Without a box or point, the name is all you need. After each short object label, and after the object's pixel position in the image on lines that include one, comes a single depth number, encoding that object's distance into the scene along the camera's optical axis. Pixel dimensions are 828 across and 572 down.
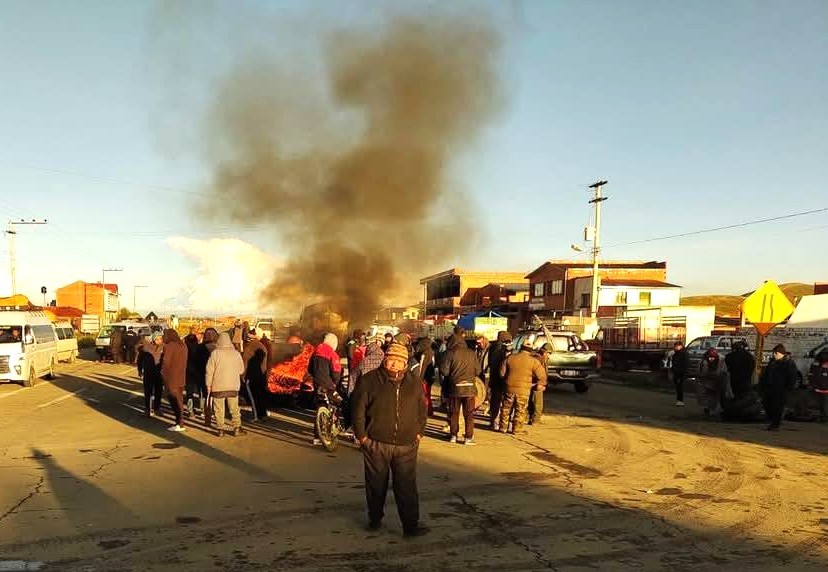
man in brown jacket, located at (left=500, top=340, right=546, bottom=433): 9.80
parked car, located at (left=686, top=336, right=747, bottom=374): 23.41
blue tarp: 37.62
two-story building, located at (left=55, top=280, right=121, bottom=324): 98.62
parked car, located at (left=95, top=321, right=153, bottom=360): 29.37
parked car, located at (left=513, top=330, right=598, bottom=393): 17.19
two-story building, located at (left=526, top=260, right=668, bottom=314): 49.20
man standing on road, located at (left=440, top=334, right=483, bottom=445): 9.25
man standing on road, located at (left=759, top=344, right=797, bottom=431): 11.10
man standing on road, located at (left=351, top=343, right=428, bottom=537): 5.20
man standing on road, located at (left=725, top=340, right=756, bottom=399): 12.41
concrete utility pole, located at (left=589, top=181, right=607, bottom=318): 35.31
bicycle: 8.73
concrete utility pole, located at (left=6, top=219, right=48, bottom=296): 36.59
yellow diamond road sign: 13.22
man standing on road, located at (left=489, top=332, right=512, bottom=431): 10.92
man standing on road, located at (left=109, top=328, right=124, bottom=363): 27.52
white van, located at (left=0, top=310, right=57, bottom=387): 17.00
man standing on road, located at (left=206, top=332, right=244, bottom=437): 9.09
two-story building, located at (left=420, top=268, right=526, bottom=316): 66.69
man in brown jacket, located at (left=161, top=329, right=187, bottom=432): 10.20
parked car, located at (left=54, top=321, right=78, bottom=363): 23.84
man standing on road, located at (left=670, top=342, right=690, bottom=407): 15.30
